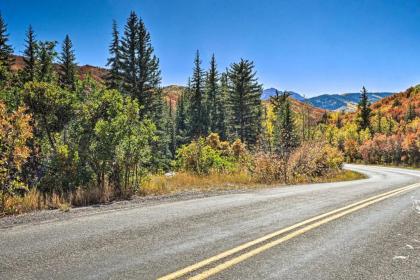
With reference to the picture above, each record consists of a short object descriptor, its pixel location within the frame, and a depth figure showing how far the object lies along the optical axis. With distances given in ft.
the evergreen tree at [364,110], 268.41
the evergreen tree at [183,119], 196.65
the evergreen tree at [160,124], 132.07
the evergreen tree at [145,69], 124.67
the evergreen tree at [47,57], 123.85
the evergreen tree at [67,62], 144.46
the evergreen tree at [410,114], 270.83
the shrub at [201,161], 59.00
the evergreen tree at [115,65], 127.95
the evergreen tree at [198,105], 188.75
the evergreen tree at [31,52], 120.16
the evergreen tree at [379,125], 252.42
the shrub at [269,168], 60.95
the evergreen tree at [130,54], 124.98
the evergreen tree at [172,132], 243.05
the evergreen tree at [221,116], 194.69
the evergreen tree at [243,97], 168.35
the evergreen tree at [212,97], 195.50
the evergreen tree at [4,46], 119.25
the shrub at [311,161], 70.79
